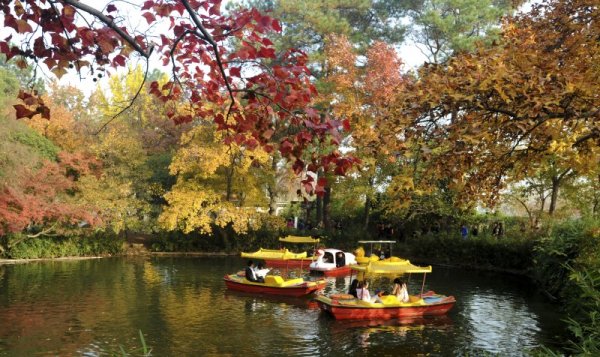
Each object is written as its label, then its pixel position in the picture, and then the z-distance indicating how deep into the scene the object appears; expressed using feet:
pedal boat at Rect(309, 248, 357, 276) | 94.68
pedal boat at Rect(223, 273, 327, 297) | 72.28
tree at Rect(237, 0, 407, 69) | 118.01
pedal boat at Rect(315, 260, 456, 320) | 58.75
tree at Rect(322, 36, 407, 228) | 106.31
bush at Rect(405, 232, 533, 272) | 100.85
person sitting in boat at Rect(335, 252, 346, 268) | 96.48
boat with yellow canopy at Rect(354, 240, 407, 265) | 95.43
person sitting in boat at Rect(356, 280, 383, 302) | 60.29
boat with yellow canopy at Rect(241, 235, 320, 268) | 98.53
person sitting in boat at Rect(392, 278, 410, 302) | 62.12
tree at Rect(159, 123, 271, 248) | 109.81
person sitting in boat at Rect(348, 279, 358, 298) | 62.70
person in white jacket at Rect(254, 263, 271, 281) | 75.49
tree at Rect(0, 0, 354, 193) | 14.62
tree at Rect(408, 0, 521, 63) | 108.06
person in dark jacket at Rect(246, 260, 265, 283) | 74.64
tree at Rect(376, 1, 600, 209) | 22.61
